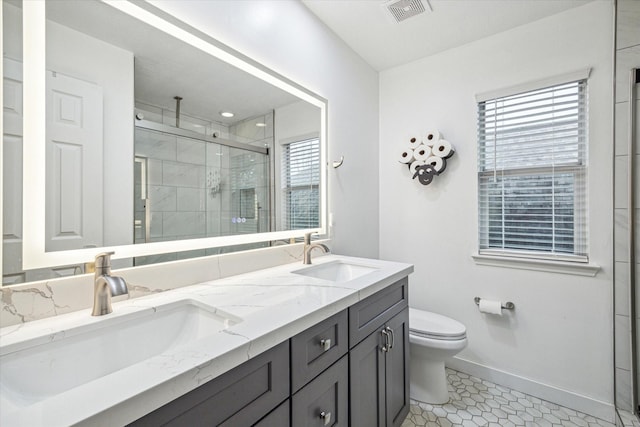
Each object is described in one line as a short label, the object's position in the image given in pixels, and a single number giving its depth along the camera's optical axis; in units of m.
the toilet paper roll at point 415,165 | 2.26
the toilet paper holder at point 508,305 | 1.96
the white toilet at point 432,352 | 1.71
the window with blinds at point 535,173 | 1.80
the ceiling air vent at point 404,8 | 1.73
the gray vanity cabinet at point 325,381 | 0.63
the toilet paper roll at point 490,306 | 1.96
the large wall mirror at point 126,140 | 0.82
